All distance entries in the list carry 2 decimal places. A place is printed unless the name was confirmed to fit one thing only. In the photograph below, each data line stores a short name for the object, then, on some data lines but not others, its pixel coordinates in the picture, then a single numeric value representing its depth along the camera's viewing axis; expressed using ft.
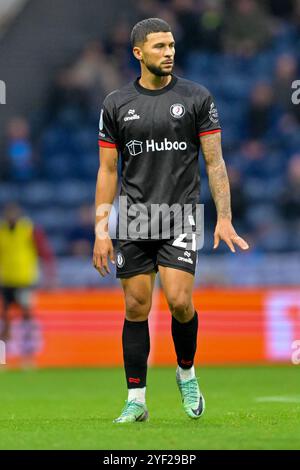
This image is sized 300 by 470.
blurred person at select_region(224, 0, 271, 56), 66.03
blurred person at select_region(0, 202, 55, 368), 51.93
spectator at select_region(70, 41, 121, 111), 65.16
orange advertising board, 51.16
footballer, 23.79
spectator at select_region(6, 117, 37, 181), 63.62
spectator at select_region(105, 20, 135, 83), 65.98
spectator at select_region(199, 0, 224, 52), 65.98
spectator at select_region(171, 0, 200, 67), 66.03
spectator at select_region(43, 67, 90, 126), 65.36
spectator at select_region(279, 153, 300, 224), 58.39
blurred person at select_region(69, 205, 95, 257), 58.14
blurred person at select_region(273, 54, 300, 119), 62.59
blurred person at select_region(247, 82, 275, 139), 62.80
